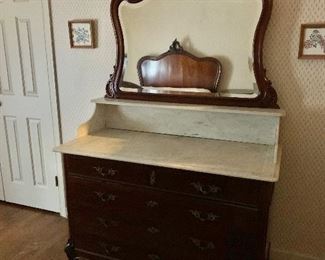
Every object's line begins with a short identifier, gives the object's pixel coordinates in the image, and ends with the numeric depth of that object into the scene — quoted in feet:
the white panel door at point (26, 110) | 7.87
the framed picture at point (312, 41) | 5.62
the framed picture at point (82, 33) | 7.21
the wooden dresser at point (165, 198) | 4.99
